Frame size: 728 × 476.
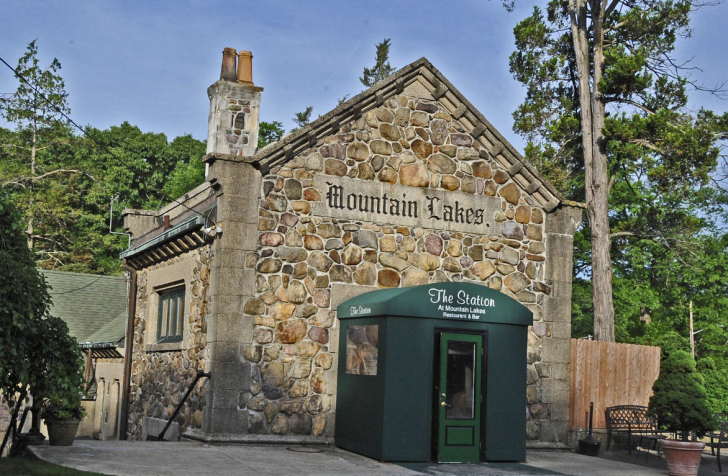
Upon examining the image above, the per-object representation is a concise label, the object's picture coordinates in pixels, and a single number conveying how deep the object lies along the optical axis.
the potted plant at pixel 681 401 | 13.78
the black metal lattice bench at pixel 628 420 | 15.57
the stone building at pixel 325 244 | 13.02
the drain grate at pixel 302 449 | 12.60
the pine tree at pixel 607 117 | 22.61
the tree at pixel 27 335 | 10.04
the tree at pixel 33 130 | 38.25
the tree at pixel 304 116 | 52.59
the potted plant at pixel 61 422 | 11.90
